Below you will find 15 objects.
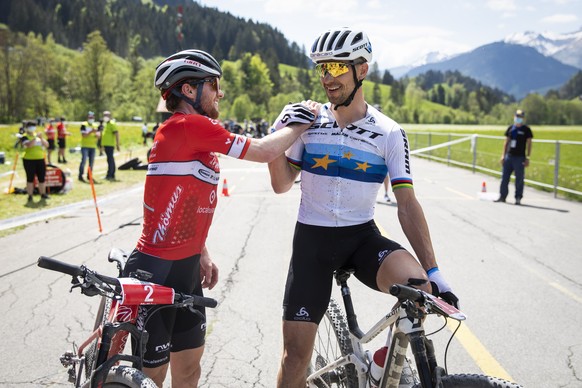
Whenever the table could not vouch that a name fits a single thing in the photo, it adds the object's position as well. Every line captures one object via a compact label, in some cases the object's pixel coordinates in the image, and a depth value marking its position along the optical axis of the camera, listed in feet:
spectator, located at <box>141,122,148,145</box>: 145.30
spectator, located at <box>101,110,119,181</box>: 61.01
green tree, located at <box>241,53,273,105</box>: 517.55
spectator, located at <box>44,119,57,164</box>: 87.35
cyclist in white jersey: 9.65
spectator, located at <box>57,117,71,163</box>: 83.87
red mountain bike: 7.23
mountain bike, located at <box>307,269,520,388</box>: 6.90
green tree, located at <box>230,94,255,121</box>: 407.23
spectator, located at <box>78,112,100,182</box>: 58.80
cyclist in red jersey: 8.71
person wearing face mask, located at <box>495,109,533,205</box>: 43.98
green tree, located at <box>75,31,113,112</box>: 318.04
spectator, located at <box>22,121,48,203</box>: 45.96
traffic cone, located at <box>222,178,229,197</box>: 48.87
